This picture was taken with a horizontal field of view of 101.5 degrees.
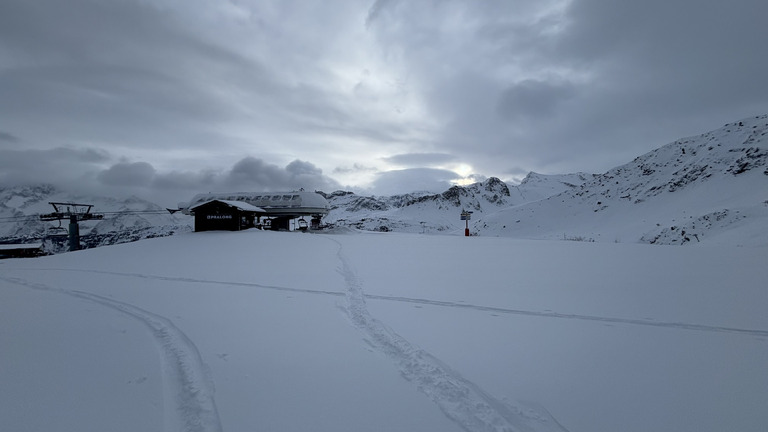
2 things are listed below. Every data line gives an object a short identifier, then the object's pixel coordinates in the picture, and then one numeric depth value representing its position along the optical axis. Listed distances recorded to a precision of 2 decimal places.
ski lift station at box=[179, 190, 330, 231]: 32.72
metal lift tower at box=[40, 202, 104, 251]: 37.78
